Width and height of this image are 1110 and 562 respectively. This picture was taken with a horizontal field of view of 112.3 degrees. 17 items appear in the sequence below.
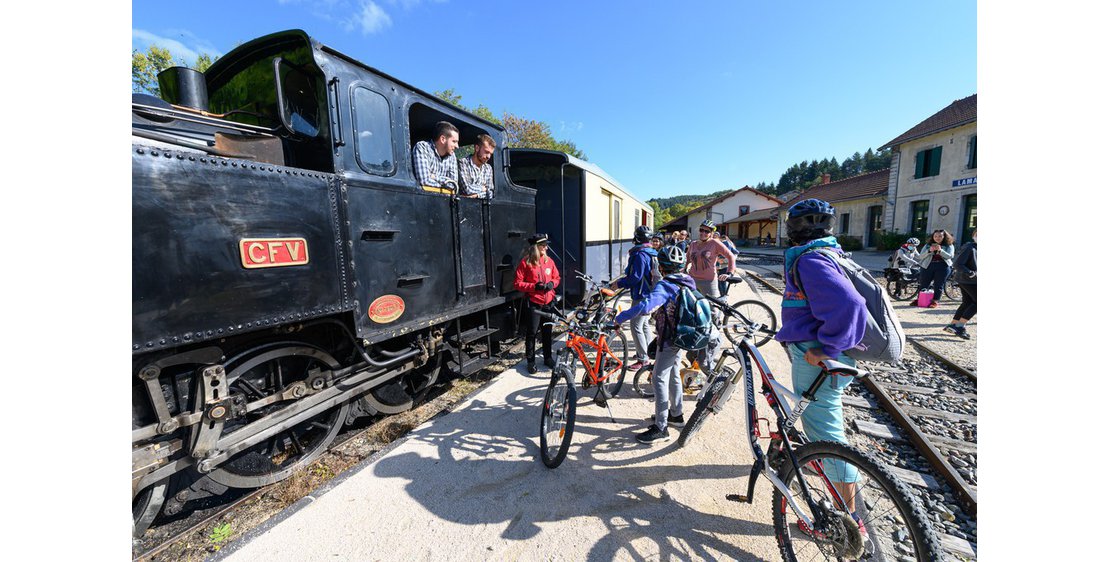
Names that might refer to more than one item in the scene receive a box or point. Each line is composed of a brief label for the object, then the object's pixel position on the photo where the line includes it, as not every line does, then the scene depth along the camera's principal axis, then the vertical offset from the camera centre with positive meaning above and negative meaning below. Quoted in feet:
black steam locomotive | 6.34 +0.10
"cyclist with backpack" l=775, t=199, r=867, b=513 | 5.79 -0.85
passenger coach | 21.20 +3.92
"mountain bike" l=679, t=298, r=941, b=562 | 5.09 -3.58
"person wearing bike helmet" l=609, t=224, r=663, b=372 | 12.00 -0.39
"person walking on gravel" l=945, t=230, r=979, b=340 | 19.75 -1.07
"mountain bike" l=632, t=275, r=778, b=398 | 8.41 -2.95
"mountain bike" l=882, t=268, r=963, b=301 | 29.50 -1.36
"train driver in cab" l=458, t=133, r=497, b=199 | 12.78 +3.49
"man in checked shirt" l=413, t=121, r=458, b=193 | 10.96 +3.40
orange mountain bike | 9.16 -3.18
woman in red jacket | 14.69 -0.63
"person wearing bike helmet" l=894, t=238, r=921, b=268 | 29.58 +0.91
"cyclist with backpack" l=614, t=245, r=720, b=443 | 9.22 -1.52
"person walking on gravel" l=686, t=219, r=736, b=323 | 18.25 +0.43
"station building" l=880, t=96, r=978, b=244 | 56.95 +14.84
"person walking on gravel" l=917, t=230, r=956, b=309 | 25.55 +0.29
